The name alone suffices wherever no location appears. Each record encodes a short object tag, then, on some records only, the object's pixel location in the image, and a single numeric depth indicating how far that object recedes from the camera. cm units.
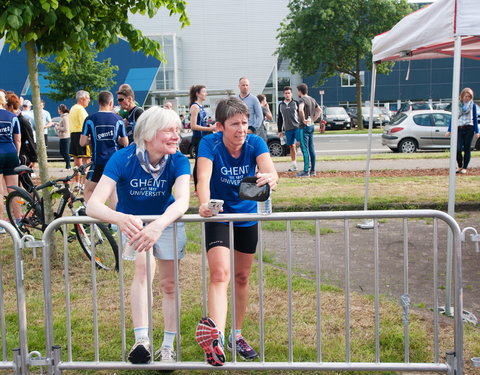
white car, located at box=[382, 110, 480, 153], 1900
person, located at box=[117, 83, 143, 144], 778
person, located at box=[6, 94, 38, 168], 1055
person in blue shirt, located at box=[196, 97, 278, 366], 364
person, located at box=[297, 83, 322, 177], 1213
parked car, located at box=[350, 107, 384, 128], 4047
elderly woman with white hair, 350
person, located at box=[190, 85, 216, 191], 978
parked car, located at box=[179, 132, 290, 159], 1902
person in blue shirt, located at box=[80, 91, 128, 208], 755
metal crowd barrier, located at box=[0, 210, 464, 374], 327
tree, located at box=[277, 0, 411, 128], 3591
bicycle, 565
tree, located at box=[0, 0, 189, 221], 517
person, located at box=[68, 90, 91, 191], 1062
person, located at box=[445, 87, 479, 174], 1193
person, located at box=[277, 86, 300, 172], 1232
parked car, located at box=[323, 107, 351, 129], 3978
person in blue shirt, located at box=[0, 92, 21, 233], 784
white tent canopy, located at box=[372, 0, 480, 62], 462
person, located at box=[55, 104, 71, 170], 1524
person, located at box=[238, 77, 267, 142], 982
